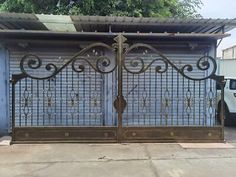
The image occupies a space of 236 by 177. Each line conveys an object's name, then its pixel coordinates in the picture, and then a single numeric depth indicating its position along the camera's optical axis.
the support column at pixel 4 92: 4.99
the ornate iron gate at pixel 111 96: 4.99
